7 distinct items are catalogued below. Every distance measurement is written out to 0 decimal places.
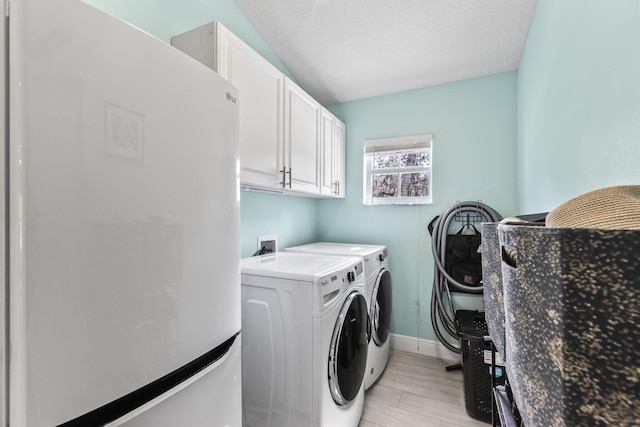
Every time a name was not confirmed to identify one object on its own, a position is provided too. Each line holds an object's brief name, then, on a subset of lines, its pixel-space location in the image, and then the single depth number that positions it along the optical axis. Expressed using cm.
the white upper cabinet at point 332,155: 233
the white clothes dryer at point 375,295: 190
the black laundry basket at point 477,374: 169
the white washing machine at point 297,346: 121
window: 255
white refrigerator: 45
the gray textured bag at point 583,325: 25
